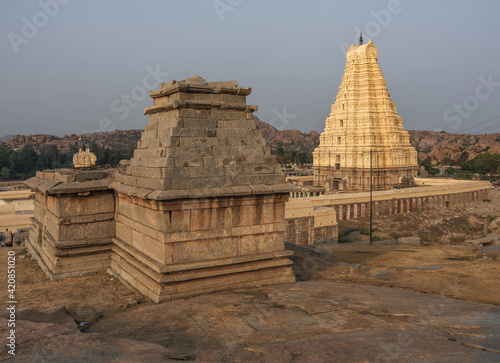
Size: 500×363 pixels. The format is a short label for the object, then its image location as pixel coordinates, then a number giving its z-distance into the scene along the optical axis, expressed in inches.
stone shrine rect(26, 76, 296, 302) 239.3
